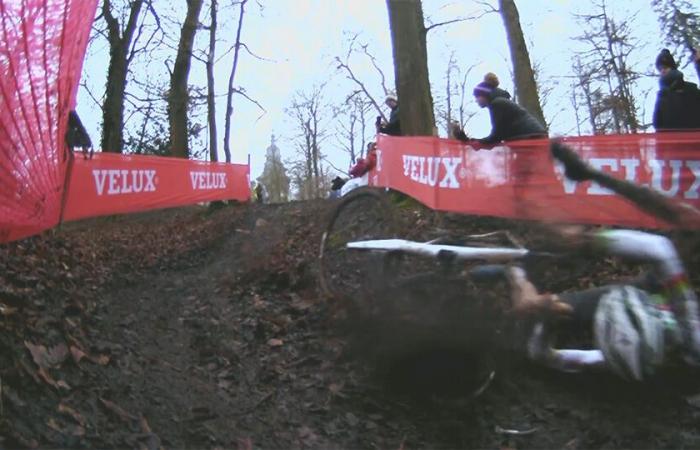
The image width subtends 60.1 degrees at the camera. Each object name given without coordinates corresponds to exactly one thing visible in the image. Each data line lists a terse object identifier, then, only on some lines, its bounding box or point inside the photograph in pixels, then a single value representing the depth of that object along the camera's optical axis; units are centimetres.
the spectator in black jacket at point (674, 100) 668
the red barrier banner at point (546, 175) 639
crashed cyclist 347
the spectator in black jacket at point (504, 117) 740
